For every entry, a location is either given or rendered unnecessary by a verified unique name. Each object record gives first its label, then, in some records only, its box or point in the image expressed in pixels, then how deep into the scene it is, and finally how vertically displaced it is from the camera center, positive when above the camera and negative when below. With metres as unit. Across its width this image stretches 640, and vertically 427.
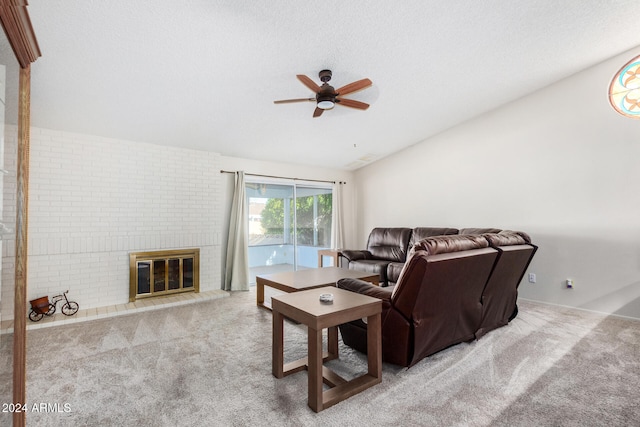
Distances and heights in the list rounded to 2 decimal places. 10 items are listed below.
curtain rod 5.43 +0.82
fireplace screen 4.14 -0.75
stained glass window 3.48 +1.49
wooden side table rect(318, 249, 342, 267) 5.26 -0.64
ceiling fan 2.77 +1.23
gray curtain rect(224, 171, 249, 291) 5.01 -0.44
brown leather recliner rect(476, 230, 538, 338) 2.64 -0.55
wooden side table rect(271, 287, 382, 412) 1.78 -0.74
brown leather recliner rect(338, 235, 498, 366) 2.06 -0.58
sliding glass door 5.59 -0.09
